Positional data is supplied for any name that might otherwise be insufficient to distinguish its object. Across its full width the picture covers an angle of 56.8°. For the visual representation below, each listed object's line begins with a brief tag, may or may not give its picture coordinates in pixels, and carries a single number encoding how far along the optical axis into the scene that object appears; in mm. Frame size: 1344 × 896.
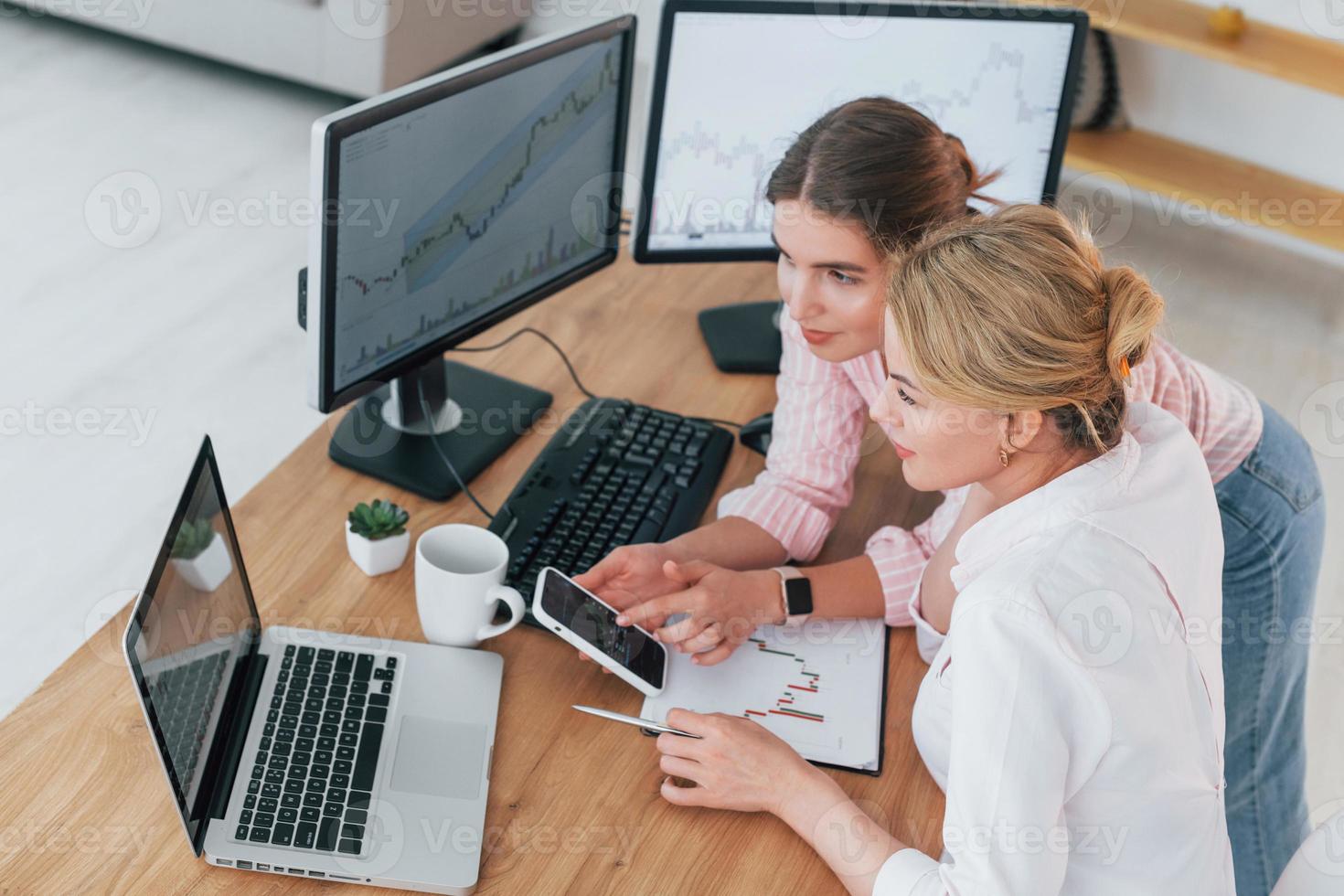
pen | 1133
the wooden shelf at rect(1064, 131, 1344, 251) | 3348
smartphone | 1140
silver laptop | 964
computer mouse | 1541
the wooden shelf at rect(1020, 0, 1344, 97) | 3186
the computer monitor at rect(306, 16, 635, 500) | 1229
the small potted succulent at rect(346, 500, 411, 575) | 1251
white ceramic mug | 1146
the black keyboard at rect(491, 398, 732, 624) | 1326
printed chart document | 1167
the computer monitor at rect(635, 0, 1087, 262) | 1552
